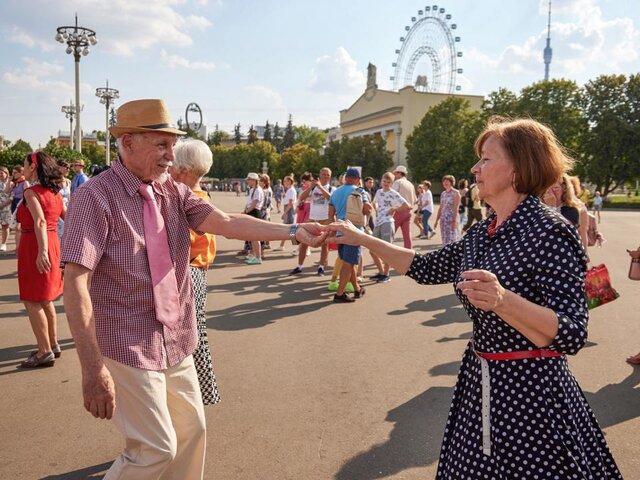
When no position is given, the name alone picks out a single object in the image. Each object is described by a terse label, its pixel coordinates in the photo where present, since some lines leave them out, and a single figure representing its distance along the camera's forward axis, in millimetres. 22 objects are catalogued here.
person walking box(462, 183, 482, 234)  14488
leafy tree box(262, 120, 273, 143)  134225
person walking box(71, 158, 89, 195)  10672
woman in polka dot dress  1898
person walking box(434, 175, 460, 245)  12672
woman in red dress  5180
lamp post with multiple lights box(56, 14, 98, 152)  23652
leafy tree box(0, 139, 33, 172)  23891
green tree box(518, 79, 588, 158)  49000
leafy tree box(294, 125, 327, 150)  124500
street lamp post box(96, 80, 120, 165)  38031
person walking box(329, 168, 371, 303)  8219
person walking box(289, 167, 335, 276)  10758
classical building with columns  73750
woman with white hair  3869
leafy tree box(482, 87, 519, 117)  51844
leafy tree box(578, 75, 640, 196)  47188
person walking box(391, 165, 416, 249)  11485
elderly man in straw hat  2258
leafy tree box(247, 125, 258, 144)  139288
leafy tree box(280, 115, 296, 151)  124531
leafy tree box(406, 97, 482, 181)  57156
